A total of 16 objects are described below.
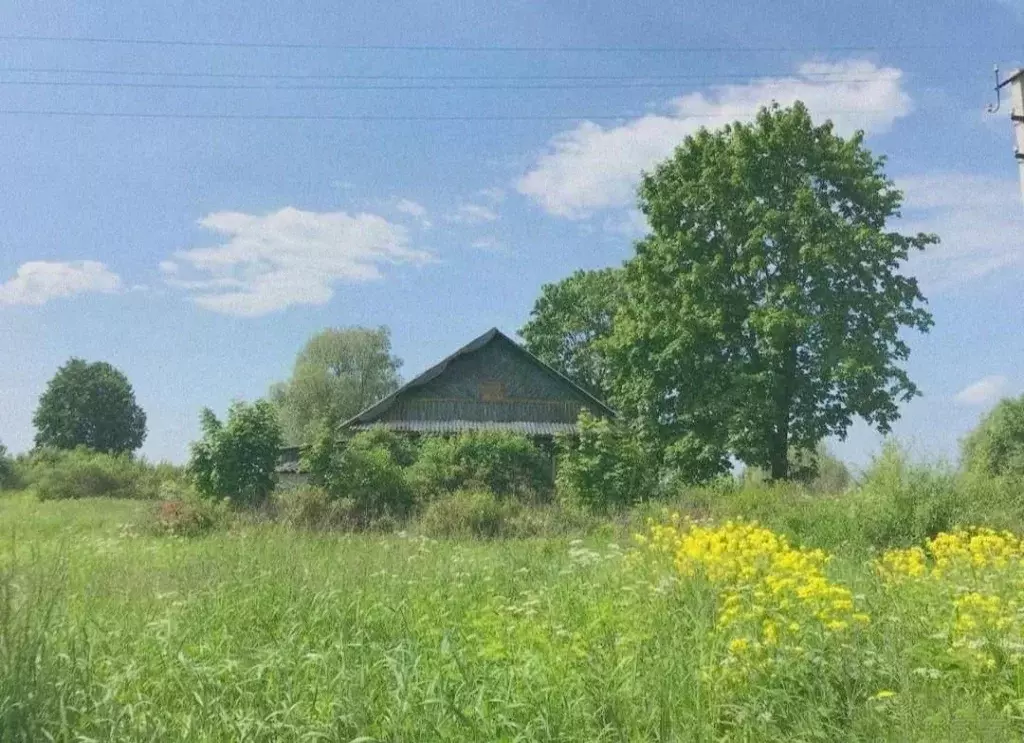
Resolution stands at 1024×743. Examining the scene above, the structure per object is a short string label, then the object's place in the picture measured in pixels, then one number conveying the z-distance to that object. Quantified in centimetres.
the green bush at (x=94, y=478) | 3472
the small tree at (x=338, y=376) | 5984
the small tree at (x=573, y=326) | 4759
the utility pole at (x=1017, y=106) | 1191
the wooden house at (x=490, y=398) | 3203
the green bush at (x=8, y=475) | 4038
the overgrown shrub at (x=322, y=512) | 1780
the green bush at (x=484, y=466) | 2297
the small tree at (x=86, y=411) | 5984
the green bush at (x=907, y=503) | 1341
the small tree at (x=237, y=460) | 2161
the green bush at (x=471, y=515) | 1727
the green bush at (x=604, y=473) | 2280
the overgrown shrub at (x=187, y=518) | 1789
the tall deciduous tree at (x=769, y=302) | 2709
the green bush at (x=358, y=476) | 2056
